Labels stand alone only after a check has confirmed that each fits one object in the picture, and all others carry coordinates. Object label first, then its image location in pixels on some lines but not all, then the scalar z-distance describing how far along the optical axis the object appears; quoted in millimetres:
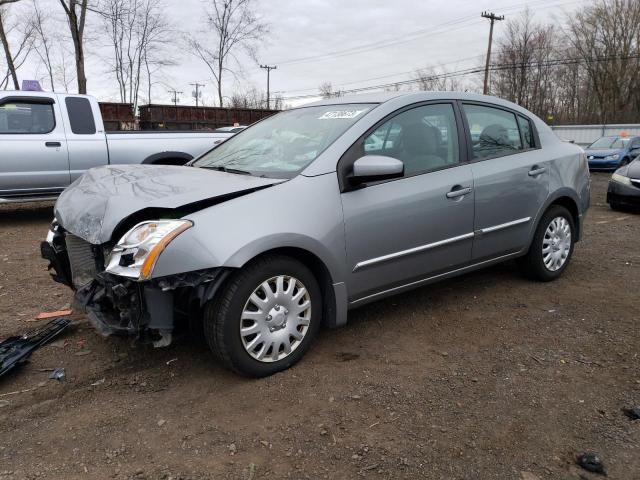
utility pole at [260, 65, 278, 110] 55062
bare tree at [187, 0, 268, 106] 27766
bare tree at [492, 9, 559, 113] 44938
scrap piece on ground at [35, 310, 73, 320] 3988
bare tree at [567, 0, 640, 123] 38875
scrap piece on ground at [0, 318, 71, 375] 3112
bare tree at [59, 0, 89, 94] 16922
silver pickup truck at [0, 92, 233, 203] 7328
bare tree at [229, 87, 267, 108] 47250
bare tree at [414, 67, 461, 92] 43031
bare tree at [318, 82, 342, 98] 59319
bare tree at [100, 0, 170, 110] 27859
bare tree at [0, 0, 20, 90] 22078
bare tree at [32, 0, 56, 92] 31766
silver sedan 2744
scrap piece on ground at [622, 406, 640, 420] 2645
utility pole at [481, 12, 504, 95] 34156
